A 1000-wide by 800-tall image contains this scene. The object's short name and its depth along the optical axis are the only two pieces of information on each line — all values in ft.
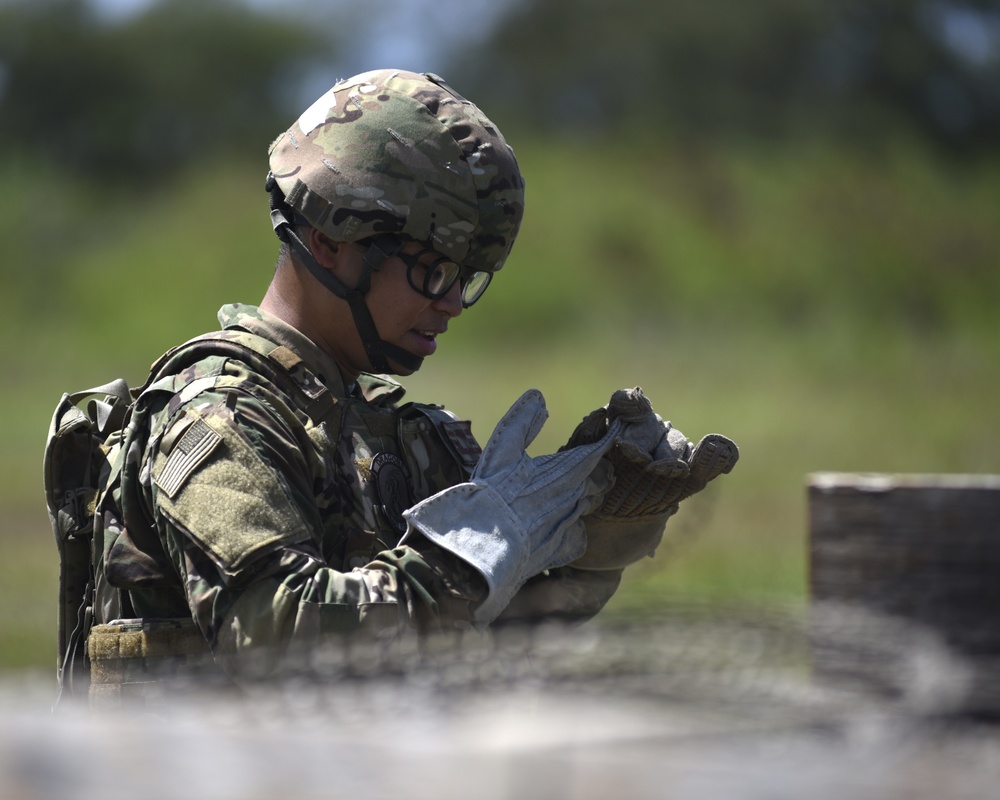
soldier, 16.03
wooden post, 28.84
